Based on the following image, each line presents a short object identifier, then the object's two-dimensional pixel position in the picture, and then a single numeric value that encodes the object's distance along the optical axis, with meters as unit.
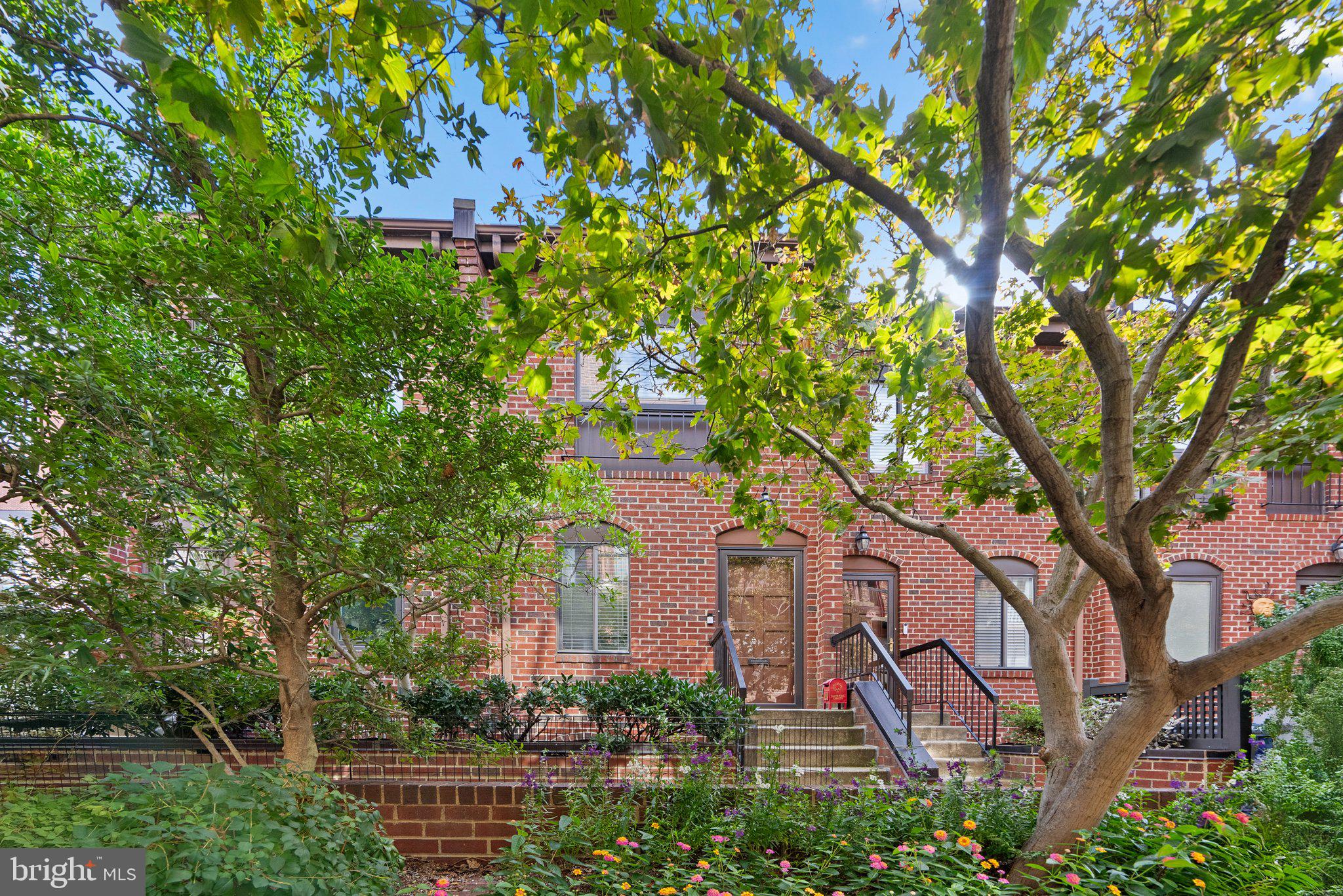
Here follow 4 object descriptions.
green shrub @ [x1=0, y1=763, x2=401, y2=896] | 2.50
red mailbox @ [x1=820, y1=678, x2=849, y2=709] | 8.54
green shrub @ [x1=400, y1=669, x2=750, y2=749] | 6.29
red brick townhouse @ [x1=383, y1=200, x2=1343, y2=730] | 9.15
